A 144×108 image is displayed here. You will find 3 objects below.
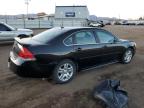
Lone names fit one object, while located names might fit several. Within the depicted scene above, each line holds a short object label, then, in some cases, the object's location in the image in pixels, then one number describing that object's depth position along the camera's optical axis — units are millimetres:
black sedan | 2628
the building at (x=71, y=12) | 29585
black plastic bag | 2110
